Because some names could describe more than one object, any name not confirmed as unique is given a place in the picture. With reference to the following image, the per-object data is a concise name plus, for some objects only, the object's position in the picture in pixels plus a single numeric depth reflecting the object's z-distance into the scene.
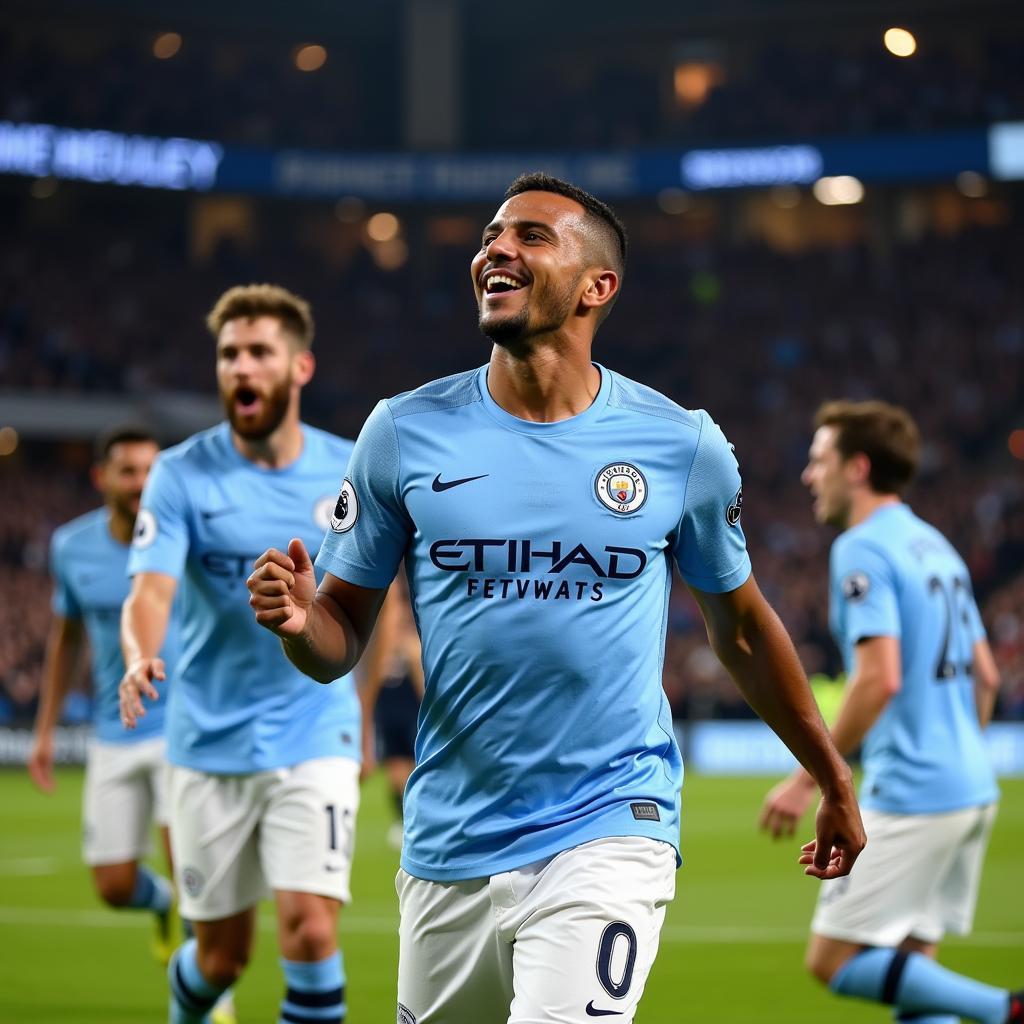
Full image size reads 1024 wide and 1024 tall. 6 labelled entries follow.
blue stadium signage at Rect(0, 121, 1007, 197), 36.25
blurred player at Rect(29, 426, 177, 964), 8.76
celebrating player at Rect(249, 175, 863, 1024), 3.89
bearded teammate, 6.10
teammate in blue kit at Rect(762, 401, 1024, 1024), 6.04
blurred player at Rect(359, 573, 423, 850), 16.16
